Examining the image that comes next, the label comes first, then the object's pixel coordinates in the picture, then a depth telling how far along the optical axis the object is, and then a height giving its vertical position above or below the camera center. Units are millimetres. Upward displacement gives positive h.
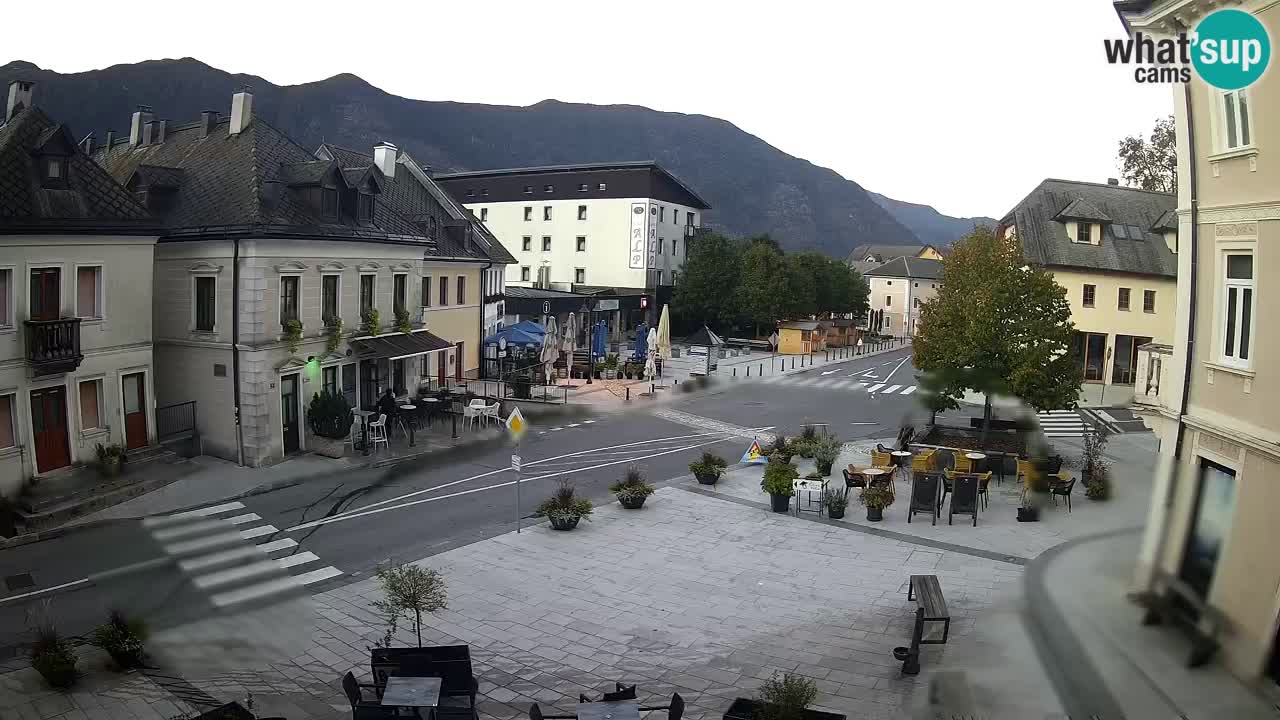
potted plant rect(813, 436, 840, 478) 22016 -3881
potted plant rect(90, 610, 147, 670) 10820 -4450
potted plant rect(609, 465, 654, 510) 18844 -4180
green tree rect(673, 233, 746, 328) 67875 +1179
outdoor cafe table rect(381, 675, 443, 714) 8531 -3988
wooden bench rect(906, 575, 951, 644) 11461 -3974
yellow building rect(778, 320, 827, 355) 64938 -2614
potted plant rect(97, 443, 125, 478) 19766 -4012
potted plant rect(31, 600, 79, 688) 10280 -4463
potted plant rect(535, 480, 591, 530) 17125 -4194
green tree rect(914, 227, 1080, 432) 23719 -804
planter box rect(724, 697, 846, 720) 8156 -3844
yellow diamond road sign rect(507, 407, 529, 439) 17906 -2691
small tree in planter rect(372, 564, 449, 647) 10703 -3693
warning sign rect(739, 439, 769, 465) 23922 -4276
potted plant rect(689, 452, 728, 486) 21328 -4138
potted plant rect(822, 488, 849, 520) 18047 -4164
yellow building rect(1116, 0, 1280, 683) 8789 -608
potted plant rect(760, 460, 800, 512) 18703 -3938
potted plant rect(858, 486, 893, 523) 18031 -4059
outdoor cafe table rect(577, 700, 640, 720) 8242 -3921
